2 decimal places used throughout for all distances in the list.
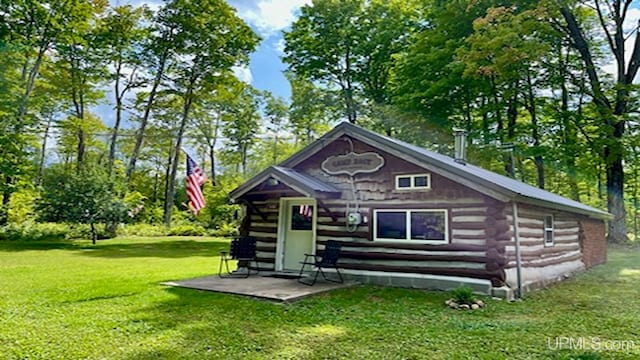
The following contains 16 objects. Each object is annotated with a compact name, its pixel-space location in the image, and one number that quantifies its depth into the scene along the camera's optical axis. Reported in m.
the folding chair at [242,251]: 10.18
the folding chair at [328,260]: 8.90
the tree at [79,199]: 18.88
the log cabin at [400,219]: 8.19
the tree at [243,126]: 36.19
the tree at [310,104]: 27.52
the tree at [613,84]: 17.70
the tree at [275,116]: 37.12
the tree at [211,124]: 34.69
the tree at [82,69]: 23.98
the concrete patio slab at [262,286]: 7.66
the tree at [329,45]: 25.58
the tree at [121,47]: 25.19
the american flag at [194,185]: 10.61
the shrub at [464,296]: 7.20
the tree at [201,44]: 25.53
